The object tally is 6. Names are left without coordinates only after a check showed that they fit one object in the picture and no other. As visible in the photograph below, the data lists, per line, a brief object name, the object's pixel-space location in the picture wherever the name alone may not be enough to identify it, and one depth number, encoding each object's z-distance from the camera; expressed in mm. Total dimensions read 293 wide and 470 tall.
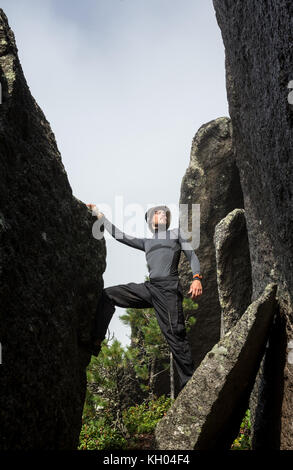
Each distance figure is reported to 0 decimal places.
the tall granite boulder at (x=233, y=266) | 9234
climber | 6379
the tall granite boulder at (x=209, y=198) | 12562
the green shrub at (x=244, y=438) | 8680
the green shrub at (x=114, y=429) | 10180
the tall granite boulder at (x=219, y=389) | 5199
